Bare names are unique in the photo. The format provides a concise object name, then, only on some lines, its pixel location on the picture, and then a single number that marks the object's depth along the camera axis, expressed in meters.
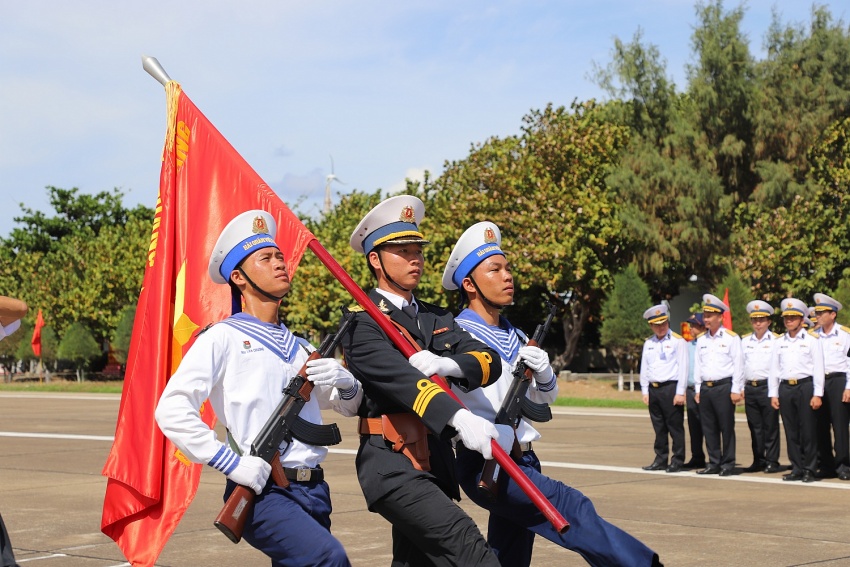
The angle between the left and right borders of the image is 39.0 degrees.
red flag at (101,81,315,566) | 5.28
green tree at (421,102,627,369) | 34.50
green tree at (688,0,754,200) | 35.34
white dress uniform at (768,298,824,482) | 12.72
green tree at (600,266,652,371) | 34.47
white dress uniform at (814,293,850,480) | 12.76
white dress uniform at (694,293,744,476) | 13.36
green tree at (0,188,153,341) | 45.19
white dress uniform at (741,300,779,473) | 13.34
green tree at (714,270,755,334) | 30.22
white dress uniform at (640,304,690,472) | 13.55
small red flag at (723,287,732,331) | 20.15
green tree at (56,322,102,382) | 44.78
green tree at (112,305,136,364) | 42.88
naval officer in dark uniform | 4.66
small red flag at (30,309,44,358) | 43.91
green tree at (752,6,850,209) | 34.66
